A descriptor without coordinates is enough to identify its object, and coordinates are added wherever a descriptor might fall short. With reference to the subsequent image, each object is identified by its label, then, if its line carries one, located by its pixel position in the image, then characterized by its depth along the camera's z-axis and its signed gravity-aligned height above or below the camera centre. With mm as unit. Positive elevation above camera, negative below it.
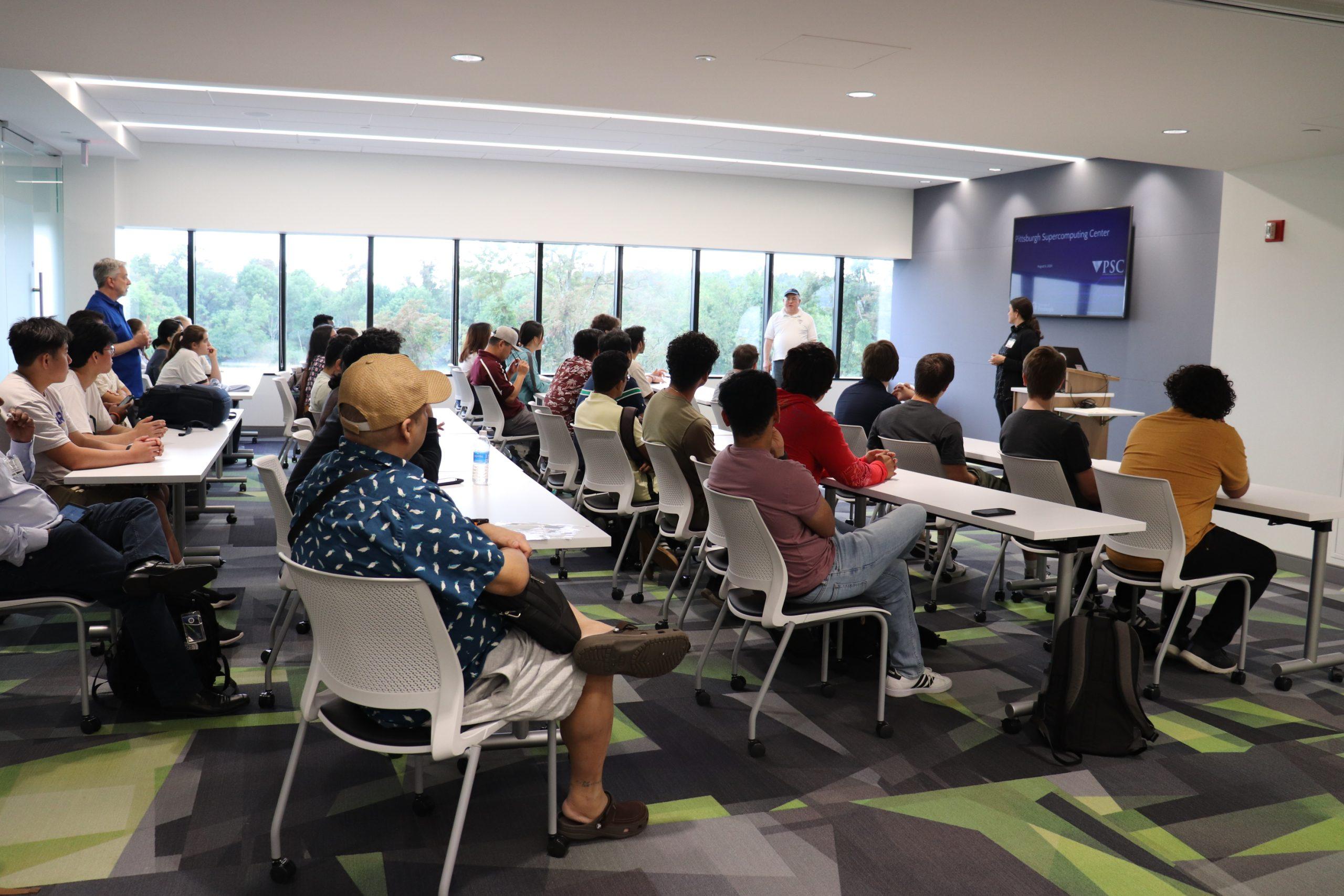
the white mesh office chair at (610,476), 5223 -738
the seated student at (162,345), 8188 -183
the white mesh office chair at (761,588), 3287 -835
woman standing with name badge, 8859 +114
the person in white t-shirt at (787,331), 11875 +183
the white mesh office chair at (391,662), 2137 -747
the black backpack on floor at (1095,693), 3336 -1151
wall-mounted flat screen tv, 9586 +958
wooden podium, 6703 -284
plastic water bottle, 3994 -556
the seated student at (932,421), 4977 -366
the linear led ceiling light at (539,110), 7762 +1913
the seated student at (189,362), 6859 -259
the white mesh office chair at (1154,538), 3879 -721
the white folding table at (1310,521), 3955 -637
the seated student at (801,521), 3357 -607
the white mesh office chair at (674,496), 4758 -751
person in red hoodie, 3992 -325
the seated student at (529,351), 8219 -123
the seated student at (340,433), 3436 -377
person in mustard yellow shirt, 4070 -470
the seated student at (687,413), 4785 -356
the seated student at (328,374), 5781 -269
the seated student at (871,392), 5496 -259
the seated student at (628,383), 5797 -273
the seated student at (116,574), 3234 -838
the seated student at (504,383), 7641 -369
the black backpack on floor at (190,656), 3473 -1175
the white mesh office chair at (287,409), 7797 -666
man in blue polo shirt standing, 7078 +55
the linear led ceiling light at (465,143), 9695 +1976
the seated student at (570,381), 6555 -288
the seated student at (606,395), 5633 -324
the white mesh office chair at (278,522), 3438 -684
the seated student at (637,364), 7054 -171
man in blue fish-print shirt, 2207 -530
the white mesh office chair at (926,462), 4930 -567
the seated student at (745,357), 7020 -91
